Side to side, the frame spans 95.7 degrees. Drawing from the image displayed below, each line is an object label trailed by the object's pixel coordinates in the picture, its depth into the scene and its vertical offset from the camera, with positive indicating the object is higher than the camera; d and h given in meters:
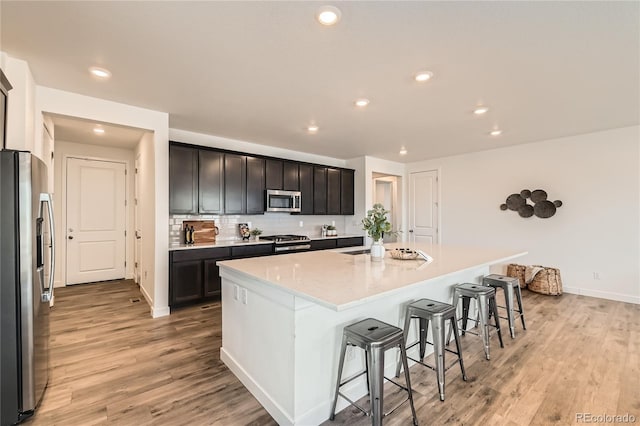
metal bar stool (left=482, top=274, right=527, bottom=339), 3.01 -0.83
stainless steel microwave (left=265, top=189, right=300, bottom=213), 4.93 +0.20
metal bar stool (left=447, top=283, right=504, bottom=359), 2.60 -0.86
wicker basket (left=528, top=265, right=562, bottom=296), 4.51 -1.13
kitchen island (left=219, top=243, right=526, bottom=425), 1.71 -0.72
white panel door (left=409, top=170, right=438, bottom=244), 6.48 +0.11
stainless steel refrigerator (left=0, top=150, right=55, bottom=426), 1.70 -0.44
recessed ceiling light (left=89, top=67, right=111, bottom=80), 2.46 +1.23
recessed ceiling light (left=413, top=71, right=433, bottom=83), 2.48 +1.18
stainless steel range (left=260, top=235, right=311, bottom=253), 4.71 -0.51
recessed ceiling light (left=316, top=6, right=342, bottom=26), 1.71 +1.20
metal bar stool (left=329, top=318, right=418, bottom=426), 1.61 -0.81
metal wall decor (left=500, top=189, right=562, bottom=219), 4.79 +0.11
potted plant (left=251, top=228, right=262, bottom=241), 5.02 -0.36
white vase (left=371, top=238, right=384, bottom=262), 2.64 -0.37
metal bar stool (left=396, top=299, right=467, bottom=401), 2.03 -0.84
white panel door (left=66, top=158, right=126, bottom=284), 5.04 -0.13
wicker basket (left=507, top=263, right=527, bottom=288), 4.85 -1.05
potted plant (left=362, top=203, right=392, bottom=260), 2.64 -0.16
